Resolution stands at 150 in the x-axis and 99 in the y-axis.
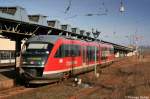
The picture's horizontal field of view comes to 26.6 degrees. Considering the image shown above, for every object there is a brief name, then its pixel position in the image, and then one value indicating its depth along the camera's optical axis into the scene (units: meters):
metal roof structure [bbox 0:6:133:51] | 30.52
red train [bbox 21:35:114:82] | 22.03
